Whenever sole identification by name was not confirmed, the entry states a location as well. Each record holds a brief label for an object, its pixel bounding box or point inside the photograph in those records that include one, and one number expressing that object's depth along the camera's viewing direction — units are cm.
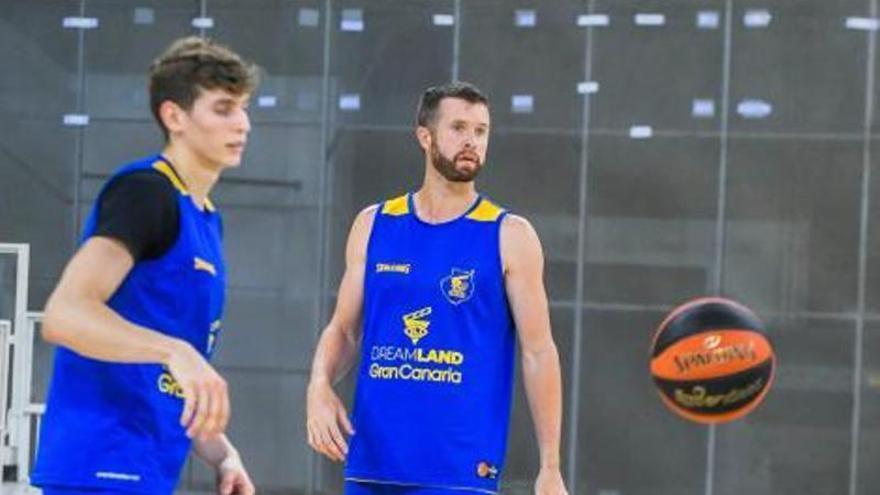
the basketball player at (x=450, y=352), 1179
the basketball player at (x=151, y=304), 772
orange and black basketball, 1376
